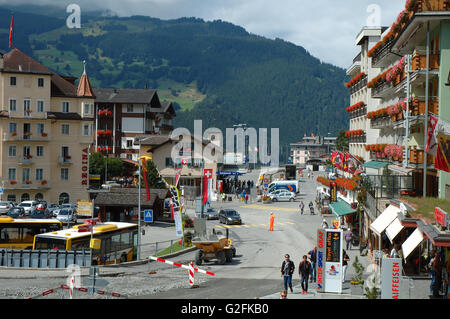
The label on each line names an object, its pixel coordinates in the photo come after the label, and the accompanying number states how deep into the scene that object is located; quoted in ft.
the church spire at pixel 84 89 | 262.88
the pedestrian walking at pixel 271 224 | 174.89
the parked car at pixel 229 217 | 194.10
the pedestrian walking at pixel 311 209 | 215.45
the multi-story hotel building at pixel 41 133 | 249.34
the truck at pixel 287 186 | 285.64
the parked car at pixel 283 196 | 268.62
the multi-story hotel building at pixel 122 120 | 399.44
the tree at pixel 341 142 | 493.36
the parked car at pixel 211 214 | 211.82
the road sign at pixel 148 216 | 153.97
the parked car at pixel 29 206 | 197.36
